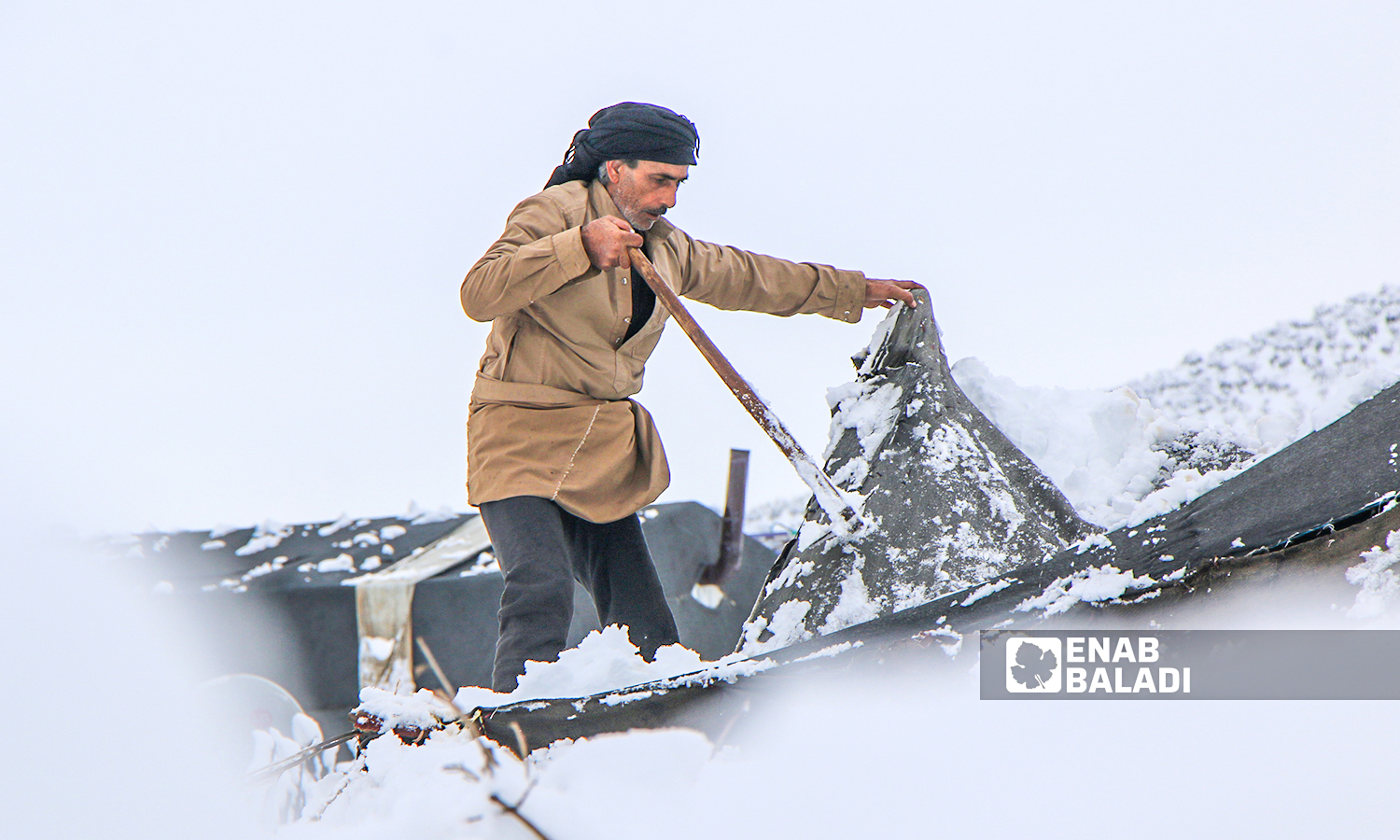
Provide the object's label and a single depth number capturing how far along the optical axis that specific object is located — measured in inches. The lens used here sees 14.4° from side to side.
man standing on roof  437.7
